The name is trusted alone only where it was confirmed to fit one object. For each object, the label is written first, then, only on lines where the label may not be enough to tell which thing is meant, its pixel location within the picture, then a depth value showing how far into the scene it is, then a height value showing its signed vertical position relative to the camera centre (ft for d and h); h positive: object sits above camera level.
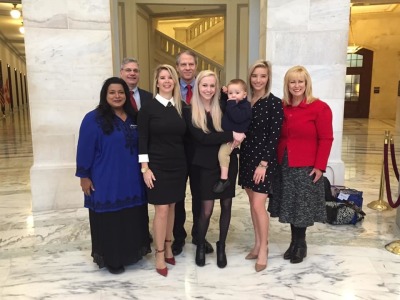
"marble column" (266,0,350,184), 17.69 +2.55
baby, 10.25 -0.40
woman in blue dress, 10.51 -2.07
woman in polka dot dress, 10.61 -1.11
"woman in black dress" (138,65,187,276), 10.37 -1.15
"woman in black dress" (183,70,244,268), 10.43 -1.25
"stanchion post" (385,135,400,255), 12.76 -4.75
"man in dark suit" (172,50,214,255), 11.98 +0.04
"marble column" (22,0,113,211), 16.07 +0.86
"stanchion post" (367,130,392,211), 17.15 -4.51
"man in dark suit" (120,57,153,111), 12.09 +0.58
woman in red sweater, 10.80 -1.51
